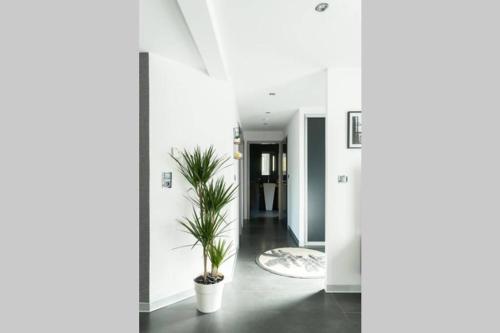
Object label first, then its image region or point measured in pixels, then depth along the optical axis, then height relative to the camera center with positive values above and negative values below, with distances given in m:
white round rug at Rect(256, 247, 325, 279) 3.50 -1.37
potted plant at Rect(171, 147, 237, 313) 2.50 -0.51
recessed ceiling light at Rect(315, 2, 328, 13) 1.87 +1.15
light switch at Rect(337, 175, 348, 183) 3.03 -0.12
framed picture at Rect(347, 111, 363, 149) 2.99 +0.44
